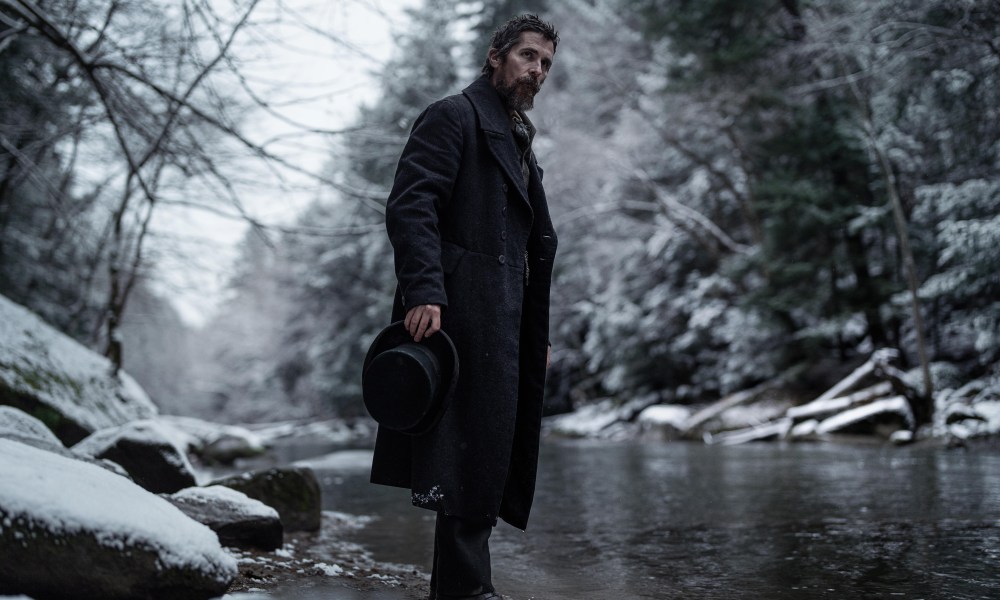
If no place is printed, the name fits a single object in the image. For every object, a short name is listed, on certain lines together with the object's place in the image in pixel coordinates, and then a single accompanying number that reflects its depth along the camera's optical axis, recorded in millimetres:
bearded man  2268
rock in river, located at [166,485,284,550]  3377
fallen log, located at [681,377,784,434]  15352
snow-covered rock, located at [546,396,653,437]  19953
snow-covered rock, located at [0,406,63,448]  3564
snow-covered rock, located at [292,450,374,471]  9964
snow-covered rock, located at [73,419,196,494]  4547
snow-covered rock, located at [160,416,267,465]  11984
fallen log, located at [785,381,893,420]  12594
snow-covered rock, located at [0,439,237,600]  1787
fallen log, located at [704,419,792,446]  13133
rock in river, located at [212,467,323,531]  4418
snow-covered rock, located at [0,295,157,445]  5453
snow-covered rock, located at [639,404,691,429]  16295
